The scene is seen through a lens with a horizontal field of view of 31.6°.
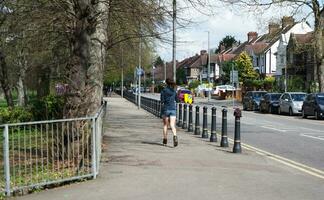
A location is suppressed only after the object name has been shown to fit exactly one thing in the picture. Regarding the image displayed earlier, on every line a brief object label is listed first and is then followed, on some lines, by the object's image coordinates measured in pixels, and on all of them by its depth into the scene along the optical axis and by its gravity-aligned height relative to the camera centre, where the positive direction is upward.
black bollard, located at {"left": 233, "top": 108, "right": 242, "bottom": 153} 13.46 -1.18
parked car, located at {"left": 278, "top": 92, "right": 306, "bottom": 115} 36.25 -1.16
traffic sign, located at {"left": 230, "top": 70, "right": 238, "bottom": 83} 43.56 +0.64
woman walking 14.73 -0.60
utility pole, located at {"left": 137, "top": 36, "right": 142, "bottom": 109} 41.66 -1.01
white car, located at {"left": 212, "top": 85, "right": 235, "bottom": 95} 76.98 -0.63
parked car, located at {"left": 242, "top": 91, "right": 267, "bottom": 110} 44.03 -1.20
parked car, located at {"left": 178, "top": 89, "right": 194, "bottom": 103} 50.29 -0.85
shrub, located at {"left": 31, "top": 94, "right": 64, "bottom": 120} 21.90 -0.98
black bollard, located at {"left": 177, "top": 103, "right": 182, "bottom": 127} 22.72 -1.42
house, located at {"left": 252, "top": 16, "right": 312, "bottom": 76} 85.06 +4.56
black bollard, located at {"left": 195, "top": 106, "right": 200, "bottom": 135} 18.98 -1.39
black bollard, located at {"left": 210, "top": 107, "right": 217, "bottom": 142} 16.34 -1.40
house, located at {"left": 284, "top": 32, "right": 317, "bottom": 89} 70.62 +2.62
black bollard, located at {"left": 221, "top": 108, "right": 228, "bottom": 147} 14.66 -1.18
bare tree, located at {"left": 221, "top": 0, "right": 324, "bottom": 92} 40.85 +4.25
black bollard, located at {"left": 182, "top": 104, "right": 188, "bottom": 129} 21.55 -1.35
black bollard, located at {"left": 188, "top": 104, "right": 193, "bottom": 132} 20.17 -1.44
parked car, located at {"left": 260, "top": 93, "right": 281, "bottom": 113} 39.66 -1.27
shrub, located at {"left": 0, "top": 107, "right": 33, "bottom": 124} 22.32 -1.30
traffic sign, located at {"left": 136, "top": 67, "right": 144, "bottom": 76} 43.07 +0.96
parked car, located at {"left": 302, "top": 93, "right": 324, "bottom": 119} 31.42 -1.16
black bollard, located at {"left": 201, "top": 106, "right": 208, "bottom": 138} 17.70 -1.43
